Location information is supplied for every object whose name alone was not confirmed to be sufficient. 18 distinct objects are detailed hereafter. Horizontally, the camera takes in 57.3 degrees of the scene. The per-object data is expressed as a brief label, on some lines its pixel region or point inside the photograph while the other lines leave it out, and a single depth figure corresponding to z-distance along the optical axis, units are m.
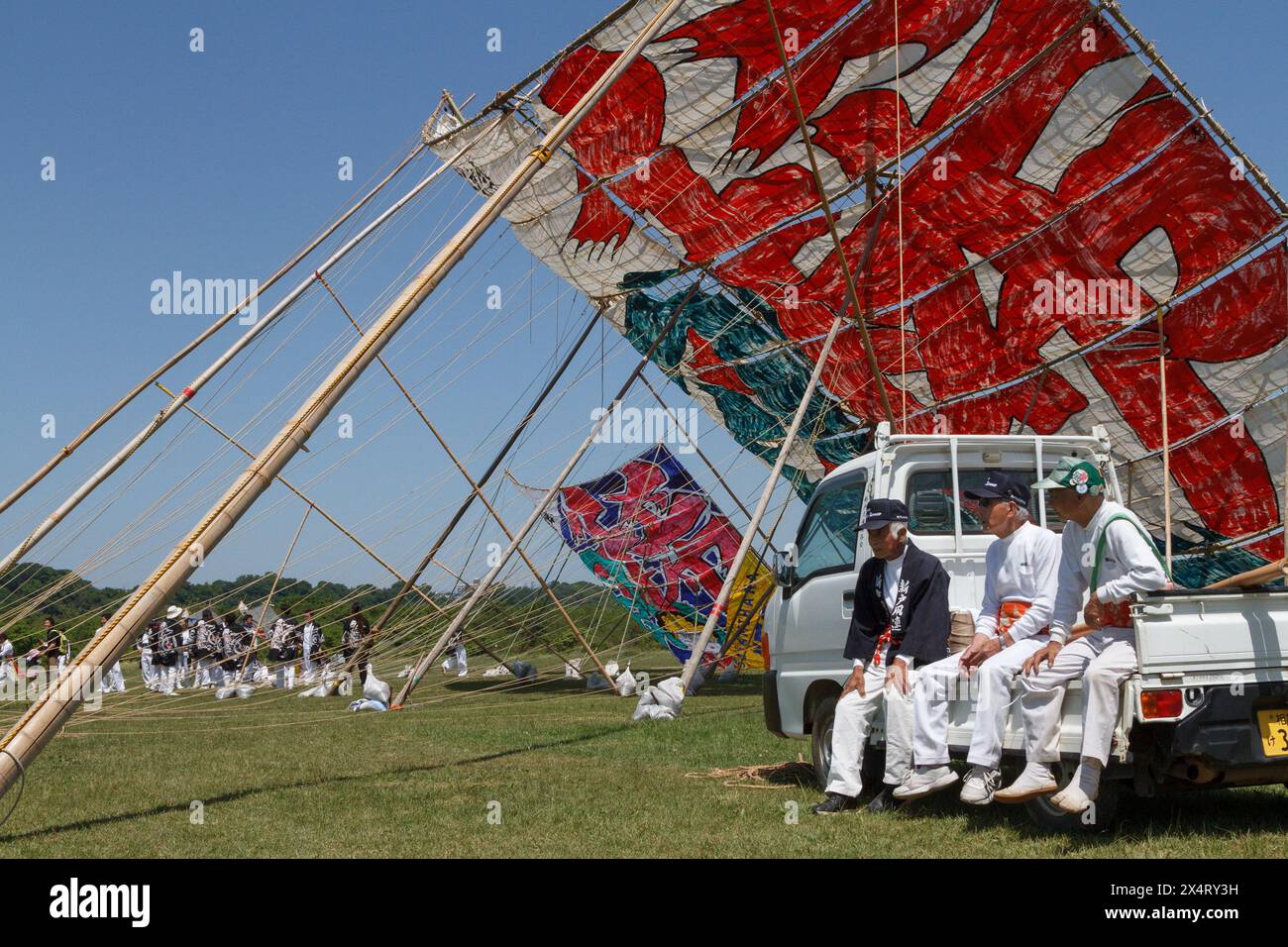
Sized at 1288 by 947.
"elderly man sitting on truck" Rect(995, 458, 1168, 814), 5.96
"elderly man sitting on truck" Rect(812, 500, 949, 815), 7.49
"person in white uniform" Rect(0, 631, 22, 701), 19.48
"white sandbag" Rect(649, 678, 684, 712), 14.88
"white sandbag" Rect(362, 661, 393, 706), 17.44
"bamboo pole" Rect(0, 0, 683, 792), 7.27
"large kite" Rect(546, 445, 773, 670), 23.52
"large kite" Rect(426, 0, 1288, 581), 17.08
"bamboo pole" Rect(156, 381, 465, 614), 13.38
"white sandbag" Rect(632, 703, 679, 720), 14.64
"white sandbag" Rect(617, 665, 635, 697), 18.78
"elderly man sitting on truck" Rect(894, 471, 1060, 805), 6.71
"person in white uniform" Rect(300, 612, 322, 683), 21.68
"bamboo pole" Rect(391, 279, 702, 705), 16.82
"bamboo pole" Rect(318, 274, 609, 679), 17.69
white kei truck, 5.86
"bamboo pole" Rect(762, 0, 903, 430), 13.75
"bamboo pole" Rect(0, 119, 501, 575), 12.12
